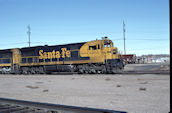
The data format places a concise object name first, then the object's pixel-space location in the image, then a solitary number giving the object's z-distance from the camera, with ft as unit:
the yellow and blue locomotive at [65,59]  65.77
